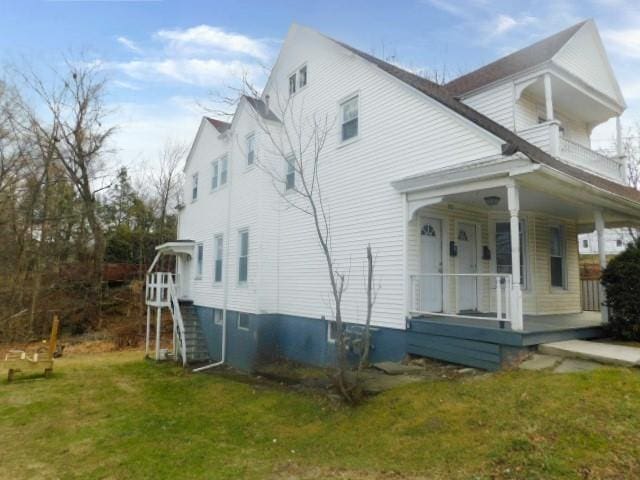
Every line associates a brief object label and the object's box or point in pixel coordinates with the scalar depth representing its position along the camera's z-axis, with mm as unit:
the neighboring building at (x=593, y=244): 38922
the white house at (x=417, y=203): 7707
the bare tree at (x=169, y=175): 29109
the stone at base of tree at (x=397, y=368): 7578
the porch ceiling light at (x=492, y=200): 8551
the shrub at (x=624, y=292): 7668
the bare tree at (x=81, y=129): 22656
